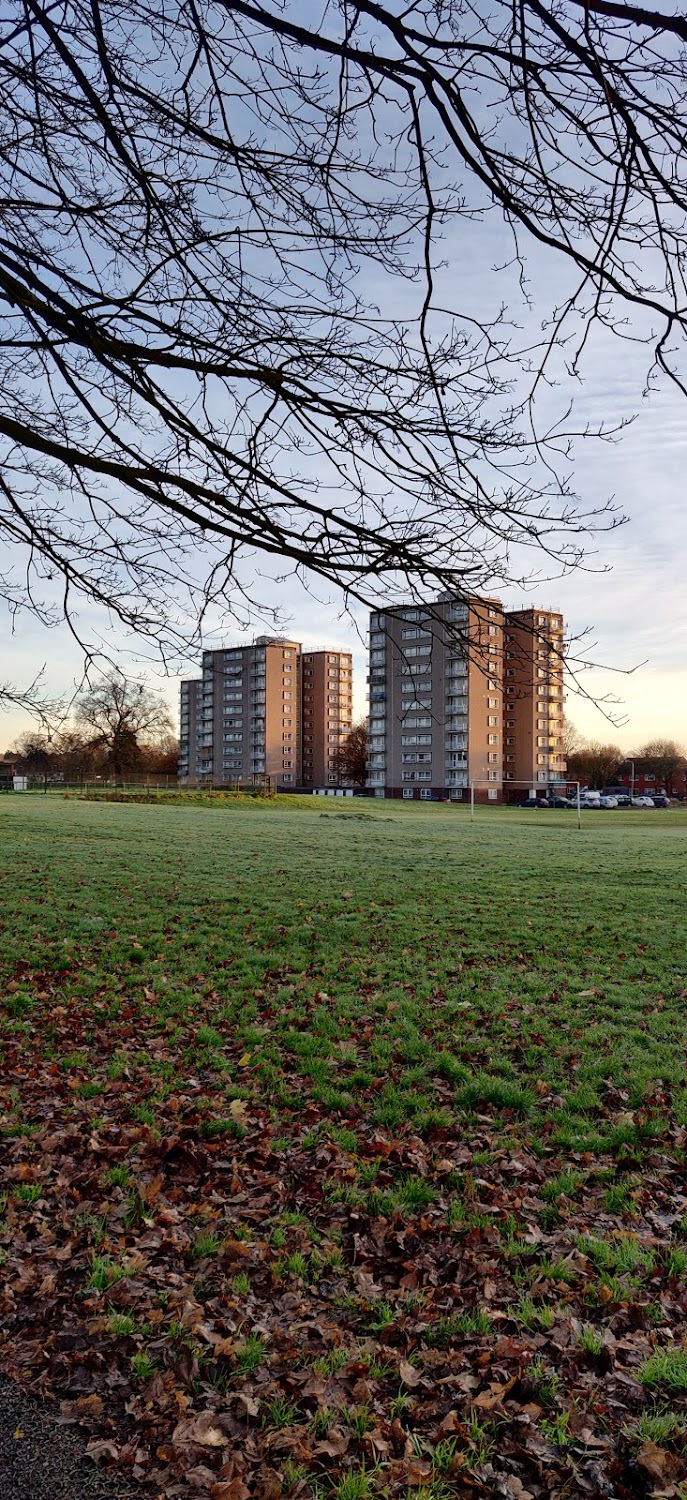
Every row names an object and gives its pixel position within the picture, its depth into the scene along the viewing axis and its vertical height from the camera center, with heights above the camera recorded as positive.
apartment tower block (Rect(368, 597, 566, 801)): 82.25 +3.53
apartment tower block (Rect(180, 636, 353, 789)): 105.38 +7.11
